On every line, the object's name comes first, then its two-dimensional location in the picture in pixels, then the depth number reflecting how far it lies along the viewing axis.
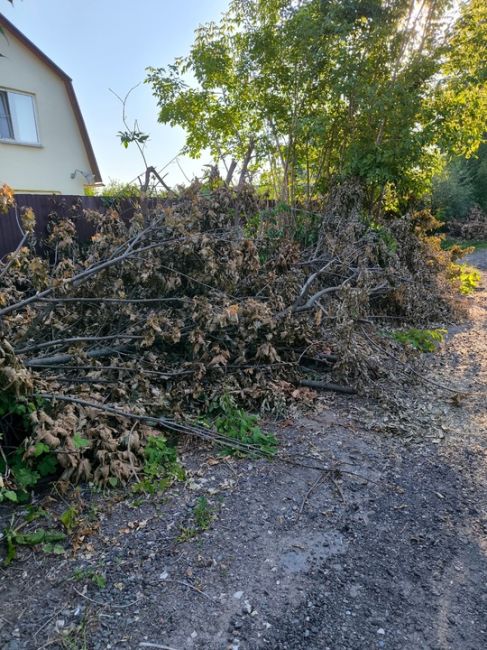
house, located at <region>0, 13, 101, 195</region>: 10.43
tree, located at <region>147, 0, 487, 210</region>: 5.82
